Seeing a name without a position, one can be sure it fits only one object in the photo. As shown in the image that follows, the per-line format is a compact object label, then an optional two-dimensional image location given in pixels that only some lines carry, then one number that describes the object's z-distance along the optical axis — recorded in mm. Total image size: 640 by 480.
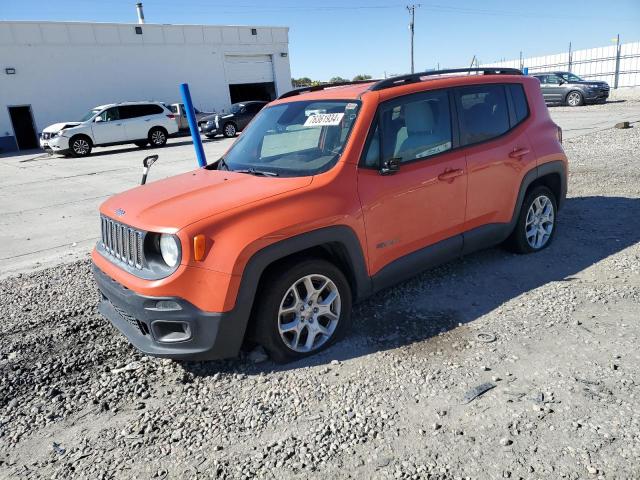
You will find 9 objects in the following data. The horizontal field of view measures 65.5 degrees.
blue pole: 6305
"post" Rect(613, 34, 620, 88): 30988
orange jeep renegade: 2920
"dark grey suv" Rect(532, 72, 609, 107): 23375
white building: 25234
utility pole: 50500
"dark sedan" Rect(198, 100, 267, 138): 22594
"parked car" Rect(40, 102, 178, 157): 18500
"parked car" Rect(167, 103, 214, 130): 23859
